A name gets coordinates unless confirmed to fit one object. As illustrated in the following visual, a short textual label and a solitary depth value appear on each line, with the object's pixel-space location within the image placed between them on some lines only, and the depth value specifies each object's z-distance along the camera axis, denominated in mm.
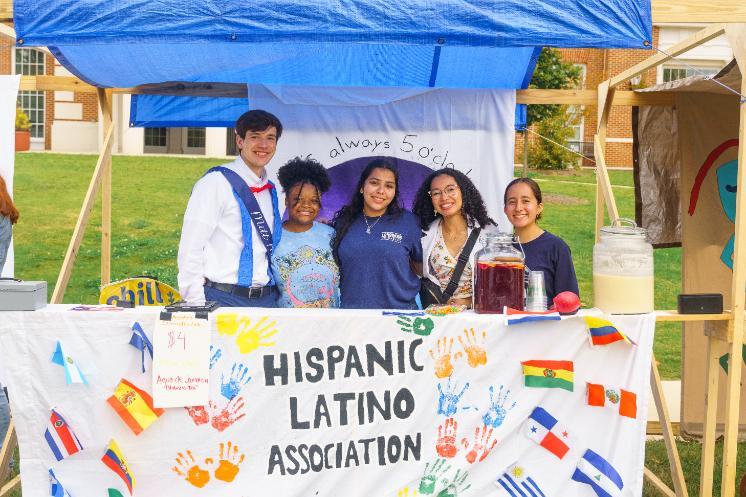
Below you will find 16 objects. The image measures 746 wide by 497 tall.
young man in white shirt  3836
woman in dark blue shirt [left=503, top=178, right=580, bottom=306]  3764
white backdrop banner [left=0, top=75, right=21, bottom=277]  4496
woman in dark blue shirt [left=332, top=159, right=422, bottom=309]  3875
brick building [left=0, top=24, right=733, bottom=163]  21641
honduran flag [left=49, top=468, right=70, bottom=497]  3432
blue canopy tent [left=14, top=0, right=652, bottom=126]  3324
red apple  3432
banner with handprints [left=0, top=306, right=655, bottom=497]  3383
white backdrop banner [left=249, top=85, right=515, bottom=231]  5387
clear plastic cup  3496
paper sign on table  3344
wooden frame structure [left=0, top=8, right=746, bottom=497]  3475
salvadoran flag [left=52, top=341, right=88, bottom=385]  3324
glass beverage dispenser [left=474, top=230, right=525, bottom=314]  3514
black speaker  3576
